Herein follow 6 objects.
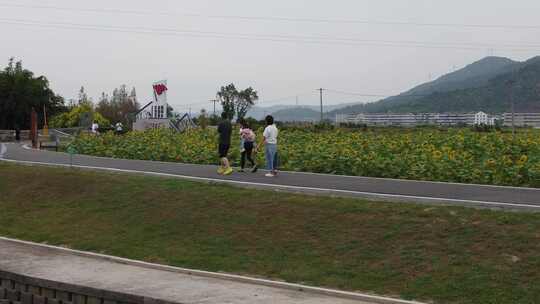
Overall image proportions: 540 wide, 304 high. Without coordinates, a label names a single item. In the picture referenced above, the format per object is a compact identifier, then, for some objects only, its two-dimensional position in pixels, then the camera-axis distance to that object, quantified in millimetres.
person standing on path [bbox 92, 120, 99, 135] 35672
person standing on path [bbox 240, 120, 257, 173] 17797
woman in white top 17078
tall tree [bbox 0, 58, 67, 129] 57906
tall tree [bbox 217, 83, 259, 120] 83062
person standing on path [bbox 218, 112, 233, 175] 17859
